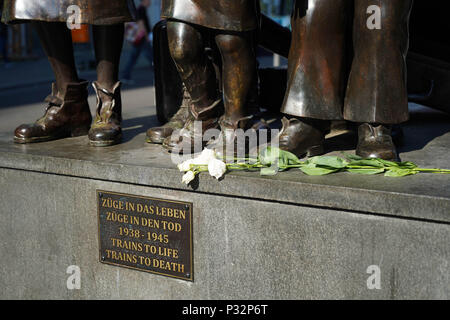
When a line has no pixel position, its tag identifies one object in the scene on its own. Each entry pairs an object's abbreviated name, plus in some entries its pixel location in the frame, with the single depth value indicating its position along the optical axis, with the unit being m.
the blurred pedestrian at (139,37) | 11.08
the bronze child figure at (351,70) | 2.58
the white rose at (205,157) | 2.54
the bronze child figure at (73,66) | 3.16
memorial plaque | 2.67
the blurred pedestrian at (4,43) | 14.28
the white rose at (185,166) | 2.52
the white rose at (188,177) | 2.48
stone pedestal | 2.17
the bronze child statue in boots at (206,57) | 2.69
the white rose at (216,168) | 2.44
